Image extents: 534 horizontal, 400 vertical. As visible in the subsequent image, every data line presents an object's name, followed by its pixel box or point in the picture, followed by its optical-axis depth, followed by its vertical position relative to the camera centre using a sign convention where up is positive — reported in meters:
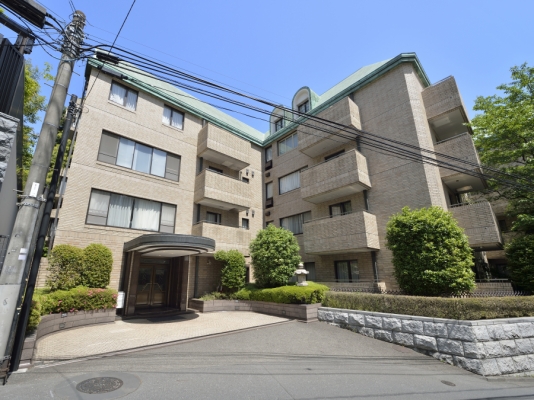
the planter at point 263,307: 11.01 -1.38
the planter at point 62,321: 5.67 -1.31
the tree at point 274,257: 13.73 +1.06
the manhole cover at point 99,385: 4.68 -1.86
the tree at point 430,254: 9.44 +0.73
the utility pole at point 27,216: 4.84 +1.26
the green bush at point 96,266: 10.60 +0.60
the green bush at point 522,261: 10.28 +0.45
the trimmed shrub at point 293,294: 11.42 -0.76
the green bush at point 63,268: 9.82 +0.51
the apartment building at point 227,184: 12.75 +5.06
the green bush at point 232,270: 14.66 +0.44
